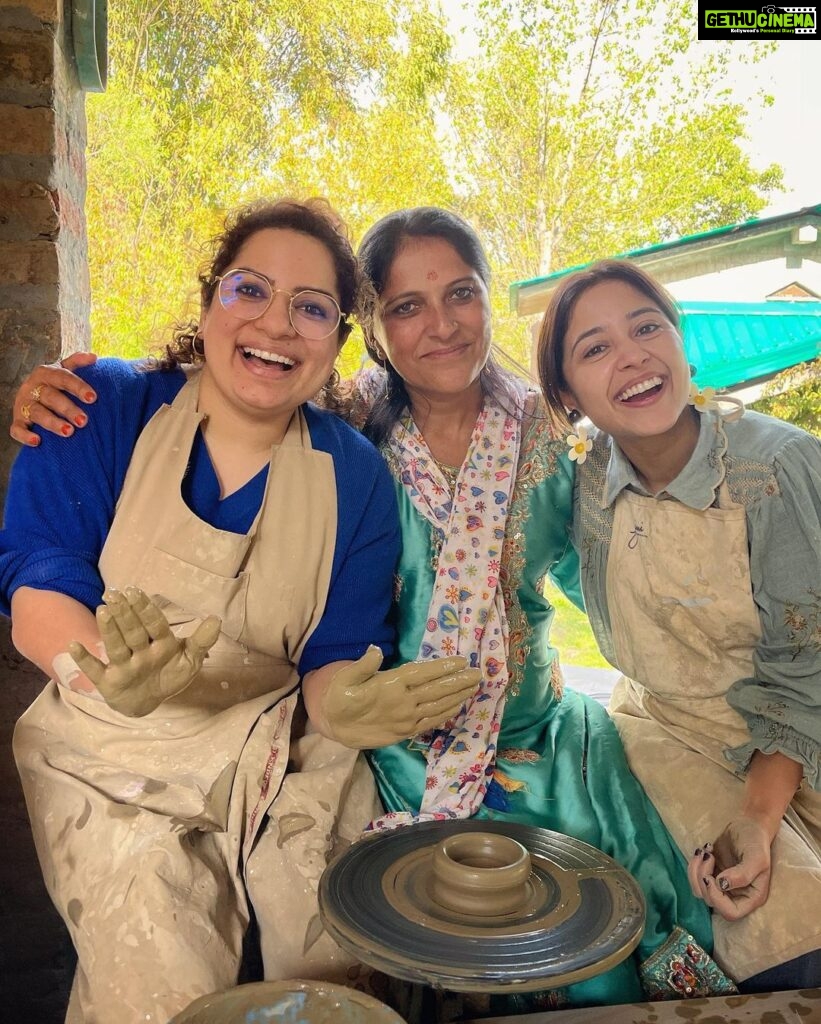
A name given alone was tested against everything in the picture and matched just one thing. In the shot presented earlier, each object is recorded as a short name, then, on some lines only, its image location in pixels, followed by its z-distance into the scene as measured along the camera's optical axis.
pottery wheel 1.18
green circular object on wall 2.13
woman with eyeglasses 1.38
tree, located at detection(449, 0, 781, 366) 8.12
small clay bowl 1.33
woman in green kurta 1.81
